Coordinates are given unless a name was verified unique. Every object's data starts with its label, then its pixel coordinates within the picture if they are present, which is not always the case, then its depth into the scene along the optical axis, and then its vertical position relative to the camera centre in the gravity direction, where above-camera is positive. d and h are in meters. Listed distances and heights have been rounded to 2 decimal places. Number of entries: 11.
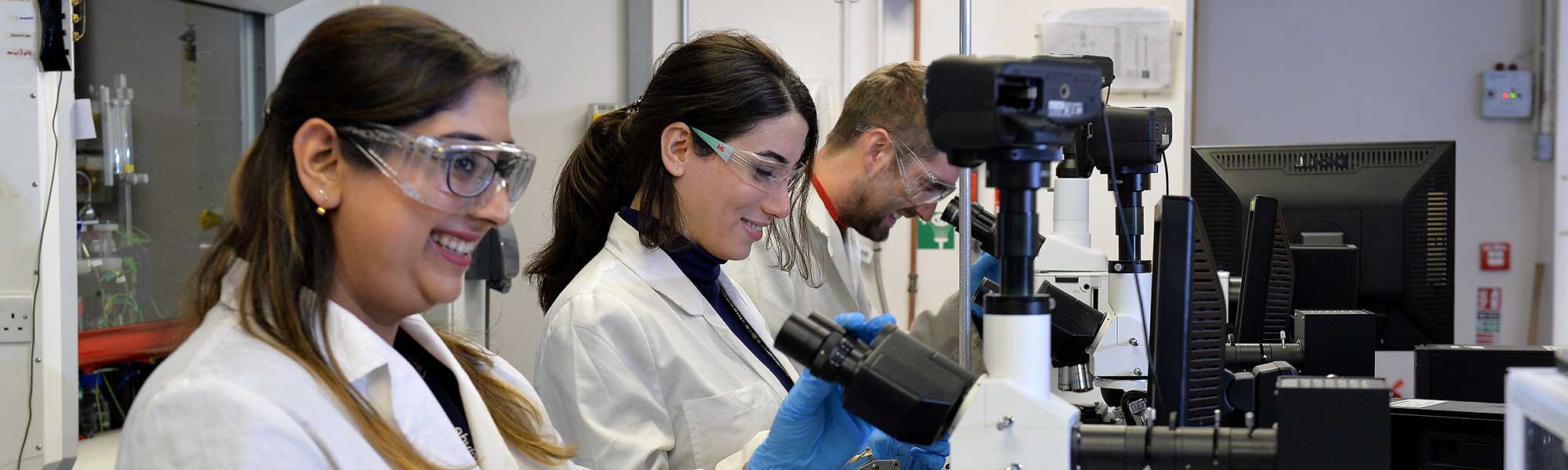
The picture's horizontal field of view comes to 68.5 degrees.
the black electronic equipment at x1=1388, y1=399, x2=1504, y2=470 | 1.21 -0.25
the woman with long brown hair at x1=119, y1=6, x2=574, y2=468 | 0.97 -0.02
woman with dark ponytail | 1.51 -0.09
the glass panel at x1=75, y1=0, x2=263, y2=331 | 3.35 +0.20
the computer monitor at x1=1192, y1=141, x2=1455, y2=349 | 1.97 -0.02
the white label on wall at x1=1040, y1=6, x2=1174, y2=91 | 4.14 +0.60
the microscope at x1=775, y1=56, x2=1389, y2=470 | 0.80 -0.13
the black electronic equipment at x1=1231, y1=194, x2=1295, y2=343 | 1.66 -0.11
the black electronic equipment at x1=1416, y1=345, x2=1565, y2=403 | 1.58 -0.23
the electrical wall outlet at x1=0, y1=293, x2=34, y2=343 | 2.69 -0.27
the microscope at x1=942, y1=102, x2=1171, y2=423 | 1.44 -0.10
